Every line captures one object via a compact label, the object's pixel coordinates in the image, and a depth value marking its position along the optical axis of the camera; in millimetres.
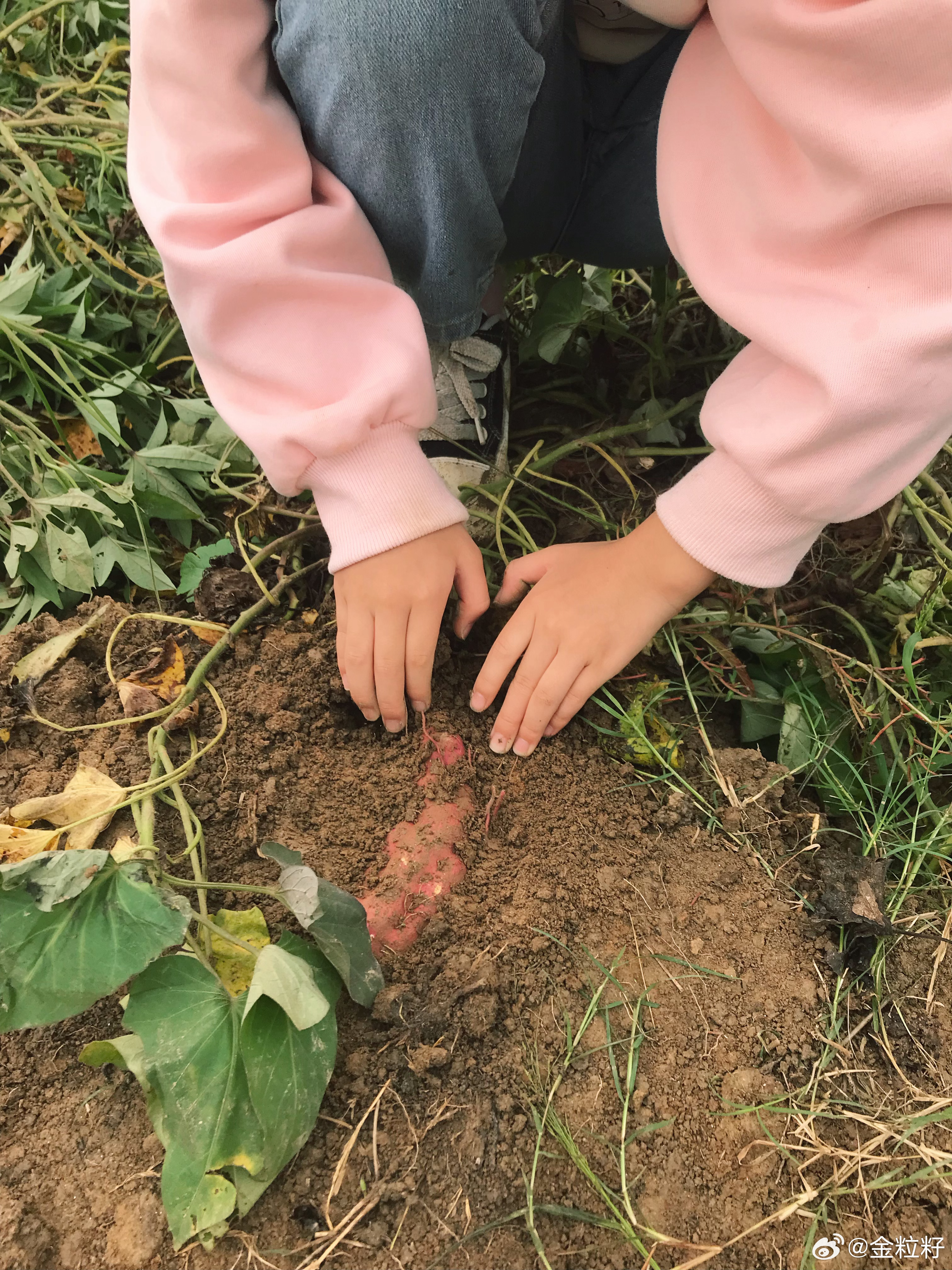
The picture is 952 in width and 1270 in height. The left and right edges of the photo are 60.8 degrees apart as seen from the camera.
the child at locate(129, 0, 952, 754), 747
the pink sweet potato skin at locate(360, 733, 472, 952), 884
